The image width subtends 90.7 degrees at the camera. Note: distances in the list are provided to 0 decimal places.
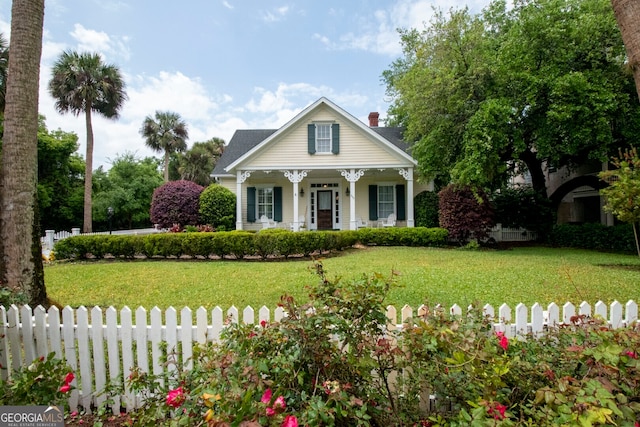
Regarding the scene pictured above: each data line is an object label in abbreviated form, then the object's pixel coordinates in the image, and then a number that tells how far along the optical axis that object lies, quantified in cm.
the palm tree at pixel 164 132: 3141
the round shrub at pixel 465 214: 1307
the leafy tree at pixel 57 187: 2209
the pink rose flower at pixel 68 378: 208
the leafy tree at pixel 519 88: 1056
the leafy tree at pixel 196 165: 3466
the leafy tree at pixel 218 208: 1566
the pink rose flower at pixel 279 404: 133
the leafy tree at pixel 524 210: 1537
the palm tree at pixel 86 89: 1945
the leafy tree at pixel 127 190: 2652
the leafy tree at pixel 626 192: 730
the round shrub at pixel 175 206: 1575
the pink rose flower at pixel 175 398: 160
